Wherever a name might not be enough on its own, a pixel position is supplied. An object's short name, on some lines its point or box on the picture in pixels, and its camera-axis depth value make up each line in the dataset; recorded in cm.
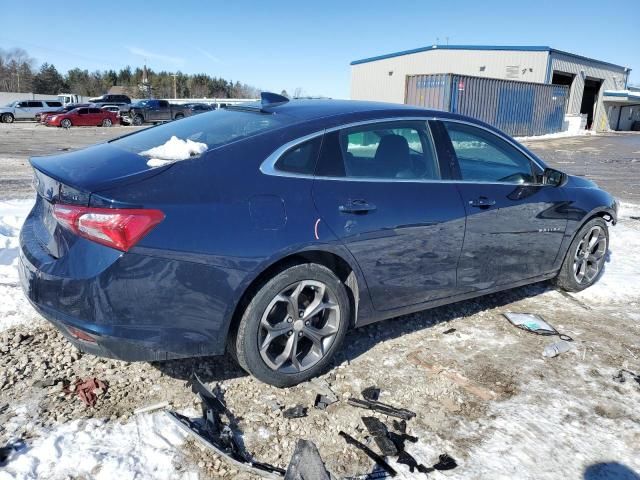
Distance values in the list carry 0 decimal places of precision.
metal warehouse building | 3622
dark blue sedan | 249
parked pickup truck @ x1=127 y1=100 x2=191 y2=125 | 3438
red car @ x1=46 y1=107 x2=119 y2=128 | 2958
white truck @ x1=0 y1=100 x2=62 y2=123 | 3344
